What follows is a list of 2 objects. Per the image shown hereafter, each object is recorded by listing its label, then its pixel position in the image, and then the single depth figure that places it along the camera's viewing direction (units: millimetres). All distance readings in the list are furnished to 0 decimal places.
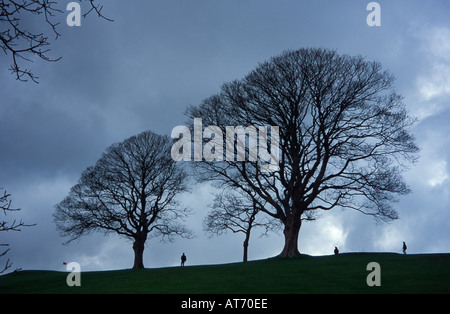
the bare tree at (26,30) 5156
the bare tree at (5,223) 4477
